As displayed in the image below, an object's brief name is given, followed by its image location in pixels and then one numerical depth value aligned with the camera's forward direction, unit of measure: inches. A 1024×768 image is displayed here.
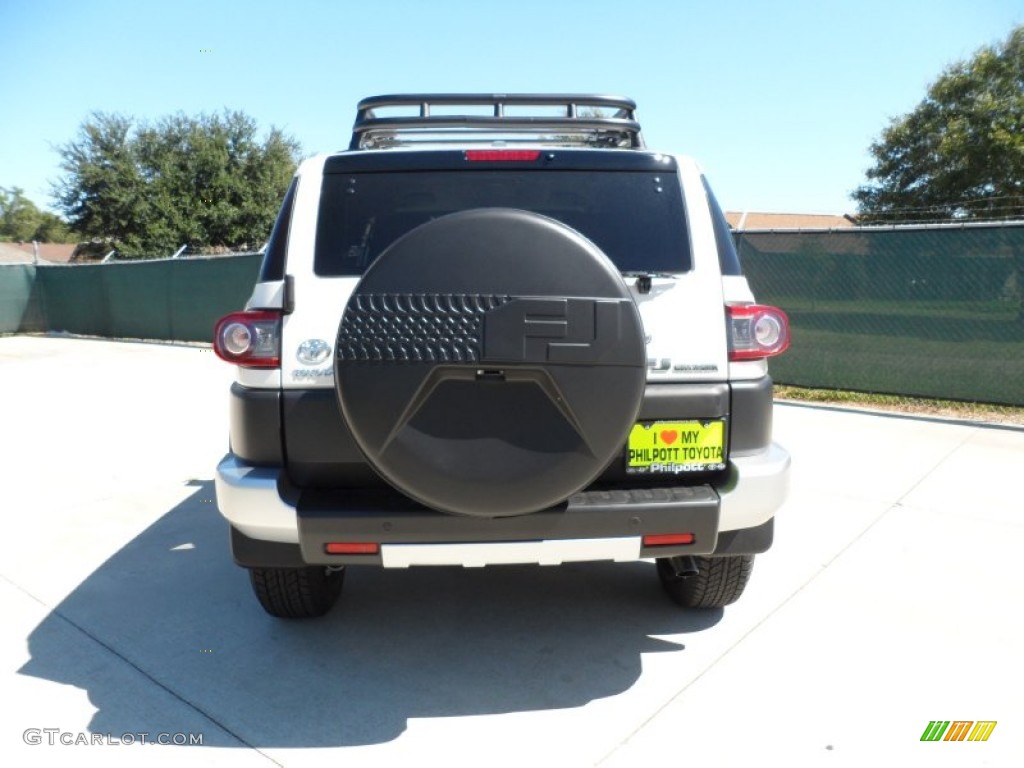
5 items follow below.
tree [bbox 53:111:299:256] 1252.5
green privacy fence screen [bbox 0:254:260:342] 570.9
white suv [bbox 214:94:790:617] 85.5
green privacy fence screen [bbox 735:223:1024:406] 289.6
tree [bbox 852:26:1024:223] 924.6
